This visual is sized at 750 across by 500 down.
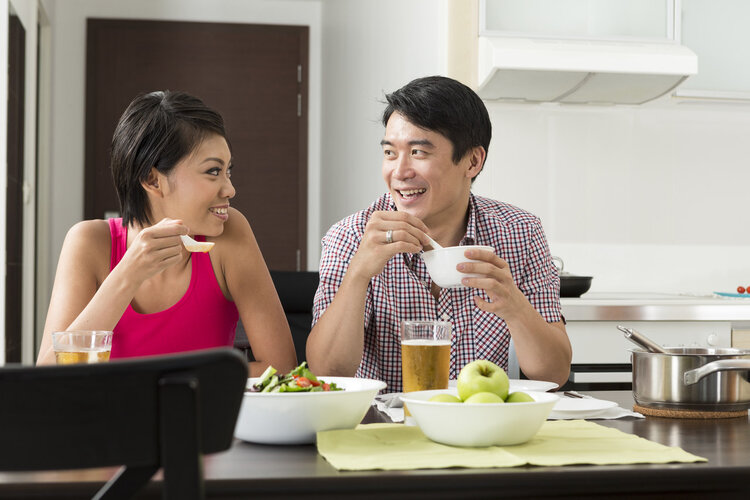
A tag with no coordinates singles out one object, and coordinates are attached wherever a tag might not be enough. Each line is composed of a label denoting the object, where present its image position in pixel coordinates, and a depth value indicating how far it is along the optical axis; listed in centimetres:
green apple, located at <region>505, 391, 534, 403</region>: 107
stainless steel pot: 131
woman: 172
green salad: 110
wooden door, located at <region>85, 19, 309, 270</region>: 548
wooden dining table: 87
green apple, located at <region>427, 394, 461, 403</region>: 107
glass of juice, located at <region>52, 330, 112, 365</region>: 119
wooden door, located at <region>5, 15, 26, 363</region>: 398
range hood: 293
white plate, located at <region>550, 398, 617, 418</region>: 129
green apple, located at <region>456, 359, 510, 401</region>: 107
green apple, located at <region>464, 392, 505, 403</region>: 104
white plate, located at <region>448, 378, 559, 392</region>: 138
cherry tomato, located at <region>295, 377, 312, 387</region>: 111
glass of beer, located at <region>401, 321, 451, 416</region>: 125
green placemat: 95
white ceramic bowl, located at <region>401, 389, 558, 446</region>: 102
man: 185
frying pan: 291
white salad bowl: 105
